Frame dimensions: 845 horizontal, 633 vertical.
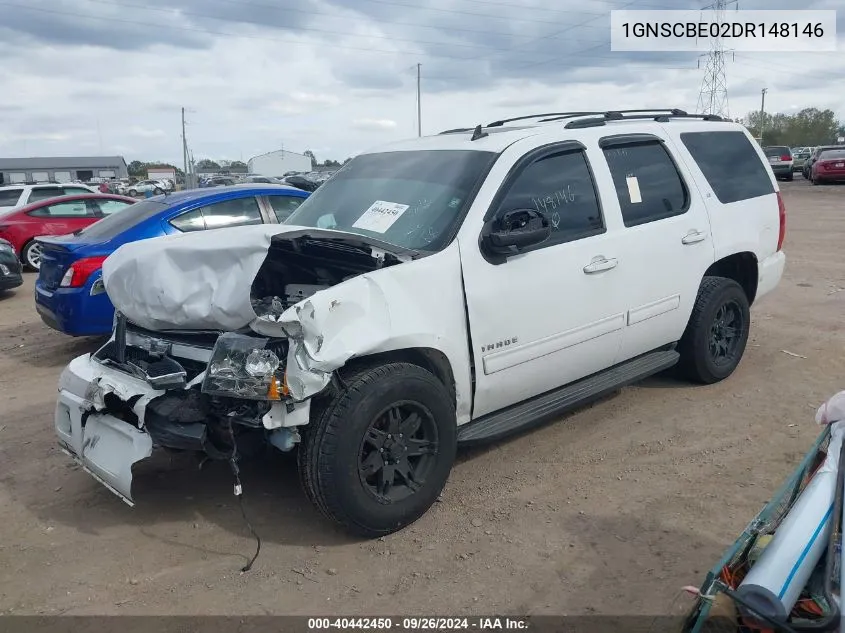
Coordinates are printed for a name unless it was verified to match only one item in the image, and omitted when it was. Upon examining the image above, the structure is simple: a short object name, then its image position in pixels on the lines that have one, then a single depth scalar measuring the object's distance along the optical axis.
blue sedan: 6.35
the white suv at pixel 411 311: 3.27
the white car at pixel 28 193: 15.89
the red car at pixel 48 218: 12.80
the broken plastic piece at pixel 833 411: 2.73
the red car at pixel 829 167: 27.25
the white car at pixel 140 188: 46.14
